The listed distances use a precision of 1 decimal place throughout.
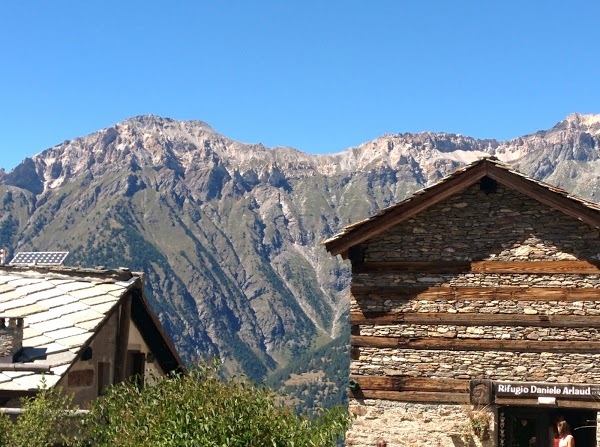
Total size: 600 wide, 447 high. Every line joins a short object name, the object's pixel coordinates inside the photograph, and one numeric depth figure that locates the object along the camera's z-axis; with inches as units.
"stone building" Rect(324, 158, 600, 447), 876.0
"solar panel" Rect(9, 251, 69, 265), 1172.7
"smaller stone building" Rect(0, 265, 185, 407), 761.6
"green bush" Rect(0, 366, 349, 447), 646.5
